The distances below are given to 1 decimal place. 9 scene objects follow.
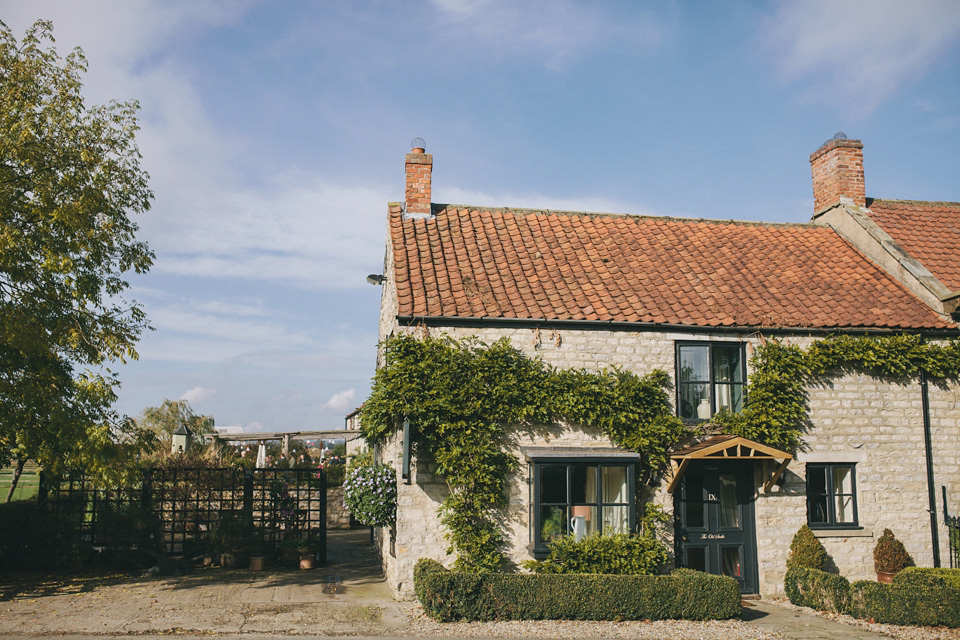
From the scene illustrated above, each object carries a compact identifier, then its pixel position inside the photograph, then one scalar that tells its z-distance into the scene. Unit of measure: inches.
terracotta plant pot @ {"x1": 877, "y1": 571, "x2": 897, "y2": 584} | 481.0
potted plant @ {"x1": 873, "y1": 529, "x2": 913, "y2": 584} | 482.0
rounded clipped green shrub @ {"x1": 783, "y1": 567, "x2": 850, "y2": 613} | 437.4
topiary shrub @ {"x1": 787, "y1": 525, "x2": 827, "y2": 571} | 475.8
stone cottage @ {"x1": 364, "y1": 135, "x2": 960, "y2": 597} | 460.4
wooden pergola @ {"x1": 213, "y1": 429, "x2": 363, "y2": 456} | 844.0
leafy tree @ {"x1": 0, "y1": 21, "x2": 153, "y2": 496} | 410.3
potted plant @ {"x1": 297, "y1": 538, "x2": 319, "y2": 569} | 561.0
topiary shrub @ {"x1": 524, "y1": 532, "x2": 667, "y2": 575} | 442.9
